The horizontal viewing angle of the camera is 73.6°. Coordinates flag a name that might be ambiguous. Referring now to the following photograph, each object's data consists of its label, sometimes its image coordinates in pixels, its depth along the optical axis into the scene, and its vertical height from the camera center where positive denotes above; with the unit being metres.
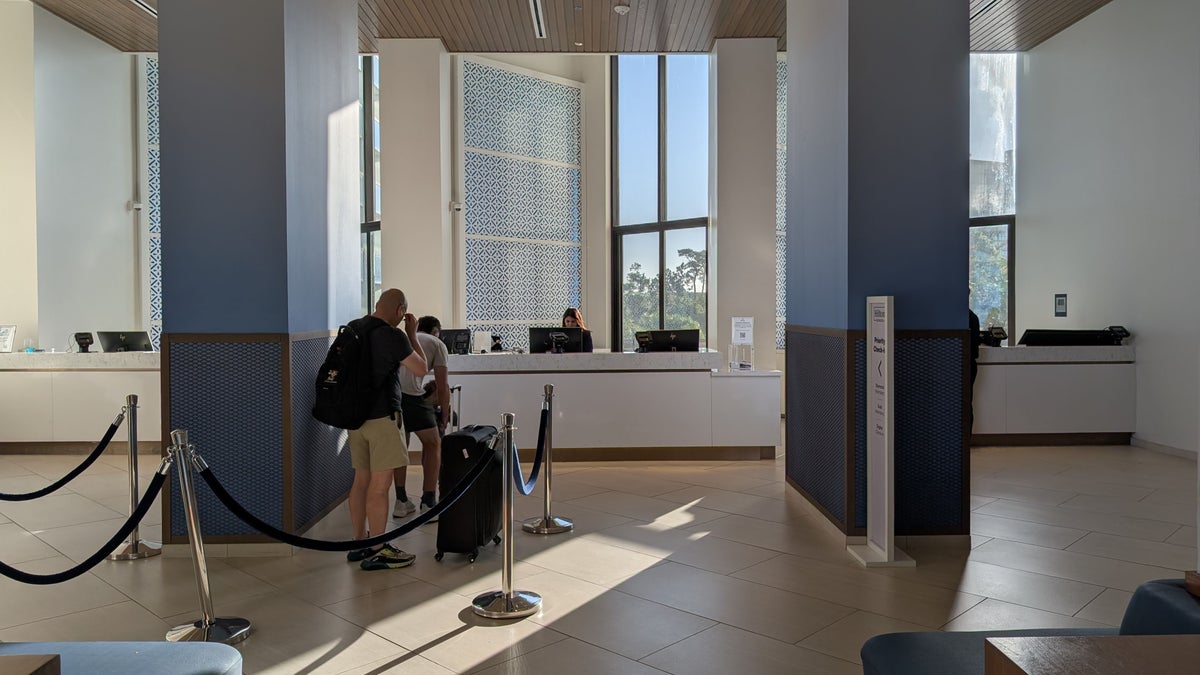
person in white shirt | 5.83 -0.62
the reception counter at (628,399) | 7.86 -0.73
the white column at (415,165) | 10.34 +2.08
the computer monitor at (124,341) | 9.10 -0.15
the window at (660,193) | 12.52 +2.12
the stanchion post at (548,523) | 5.36 -1.35
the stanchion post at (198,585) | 3.36 -1.12
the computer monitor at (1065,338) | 9.02 -0.18
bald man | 4.62 -0.66
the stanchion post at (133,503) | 4.86 -1.12
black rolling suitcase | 4.74 -1.06
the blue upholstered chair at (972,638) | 1.97 -0.95
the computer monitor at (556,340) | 8.25 -0.15
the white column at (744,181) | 10.41 +1.87
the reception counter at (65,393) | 8.67 -0.70
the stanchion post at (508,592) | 3.82 -1.30
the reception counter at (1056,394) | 9.01 -0.80
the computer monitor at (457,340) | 8.34 -0.15
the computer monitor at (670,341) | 8.31 -0.17
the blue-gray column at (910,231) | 5.00 +0.58
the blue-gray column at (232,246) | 4.78 +0.49
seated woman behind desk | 8.49 +0.06
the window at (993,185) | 11.28 +1.95
